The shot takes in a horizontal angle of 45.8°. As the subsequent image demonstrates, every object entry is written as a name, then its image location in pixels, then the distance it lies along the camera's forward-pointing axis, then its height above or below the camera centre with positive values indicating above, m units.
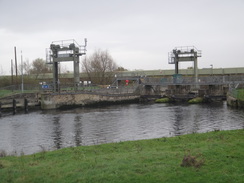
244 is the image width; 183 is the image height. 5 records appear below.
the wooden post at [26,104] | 39.45 -3.01
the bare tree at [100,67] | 69.25 +3.46
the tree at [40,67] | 86.44 +4.65
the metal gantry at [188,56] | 50.18 +4.07
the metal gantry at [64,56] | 41.81 +3.79
